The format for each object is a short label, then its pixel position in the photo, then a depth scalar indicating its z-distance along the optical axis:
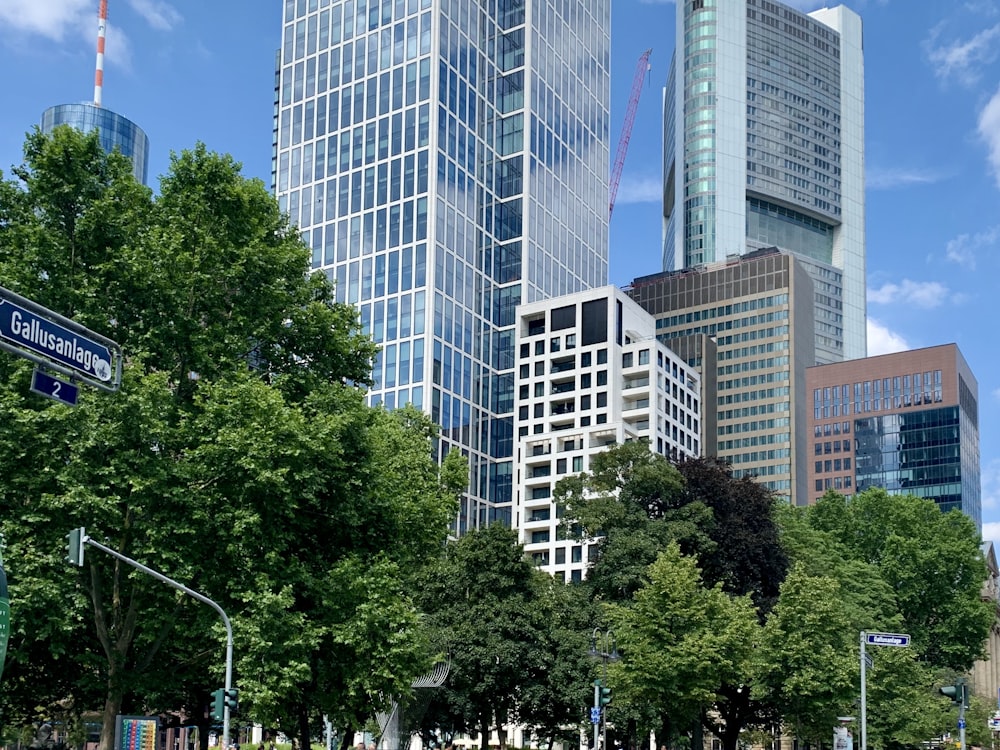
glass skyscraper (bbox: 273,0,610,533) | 136.12
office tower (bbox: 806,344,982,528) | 192.62
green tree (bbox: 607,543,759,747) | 57.47
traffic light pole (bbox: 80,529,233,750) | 31.83
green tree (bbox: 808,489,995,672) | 87.19
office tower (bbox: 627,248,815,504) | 198.00
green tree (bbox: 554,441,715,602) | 68.50
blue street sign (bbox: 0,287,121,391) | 10.80
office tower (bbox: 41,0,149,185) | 194.60
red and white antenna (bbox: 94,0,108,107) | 194.75
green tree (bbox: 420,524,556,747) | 60.88
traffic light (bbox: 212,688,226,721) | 33.91
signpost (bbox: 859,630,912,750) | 43.56
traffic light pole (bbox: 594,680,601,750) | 49.72
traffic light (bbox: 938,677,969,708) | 36.34
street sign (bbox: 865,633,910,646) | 43.53
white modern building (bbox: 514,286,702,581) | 134.25
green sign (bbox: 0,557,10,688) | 14.51
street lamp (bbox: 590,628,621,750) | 53.84
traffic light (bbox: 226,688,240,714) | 33.91
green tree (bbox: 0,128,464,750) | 34.75
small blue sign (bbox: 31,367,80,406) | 11.48
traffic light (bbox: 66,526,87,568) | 29.55
